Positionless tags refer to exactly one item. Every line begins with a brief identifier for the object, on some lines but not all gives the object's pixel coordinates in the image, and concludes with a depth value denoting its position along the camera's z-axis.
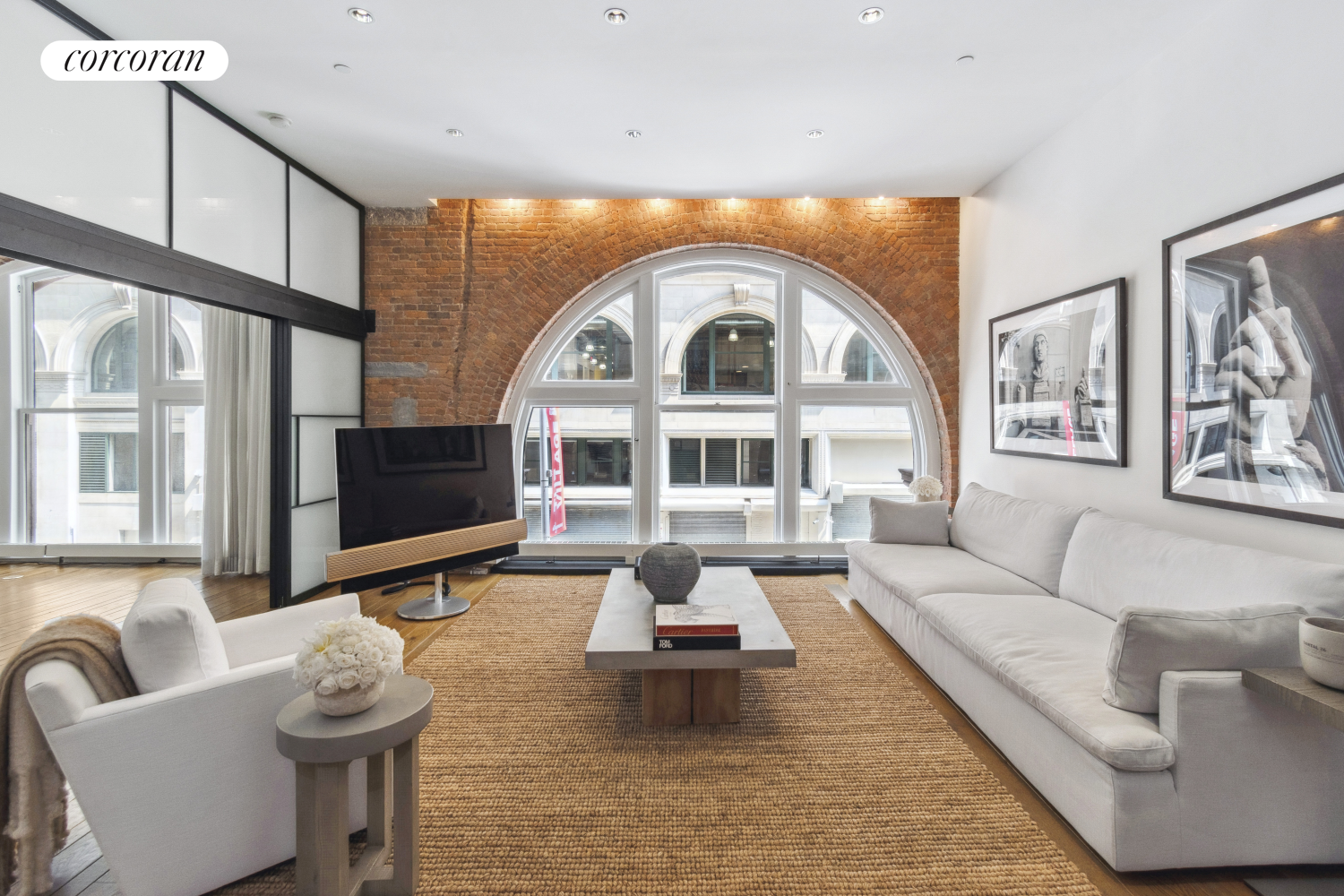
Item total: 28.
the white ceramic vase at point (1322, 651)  1.42
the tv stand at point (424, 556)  3.36
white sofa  1.58
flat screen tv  3.48
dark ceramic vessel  2.75
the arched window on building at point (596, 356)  5.01
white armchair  1.38
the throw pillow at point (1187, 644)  1.62
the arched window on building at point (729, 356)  5.00
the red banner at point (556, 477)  5.06
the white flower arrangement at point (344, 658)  1.39
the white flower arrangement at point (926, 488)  4.30
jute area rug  1.62
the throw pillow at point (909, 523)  3.83
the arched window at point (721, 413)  4.95
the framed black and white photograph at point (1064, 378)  3.03
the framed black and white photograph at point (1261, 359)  2.00
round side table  1.36
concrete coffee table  2.27
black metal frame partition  2.23
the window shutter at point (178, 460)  5.28
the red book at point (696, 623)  2.31
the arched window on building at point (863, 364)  5.00
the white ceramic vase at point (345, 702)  1.43
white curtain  4.74
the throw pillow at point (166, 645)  1.50
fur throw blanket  1.43
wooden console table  1.36
